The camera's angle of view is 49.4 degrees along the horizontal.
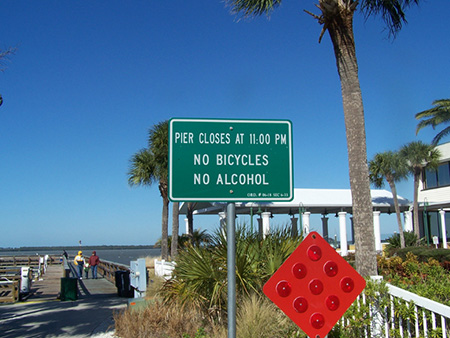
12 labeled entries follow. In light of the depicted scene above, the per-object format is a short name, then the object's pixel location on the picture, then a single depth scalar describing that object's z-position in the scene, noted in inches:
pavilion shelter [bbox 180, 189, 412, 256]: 1064.8
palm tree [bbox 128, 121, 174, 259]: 1096.2
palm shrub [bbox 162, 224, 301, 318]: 308.3
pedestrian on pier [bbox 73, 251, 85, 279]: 1027.9
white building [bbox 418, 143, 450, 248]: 1332.4
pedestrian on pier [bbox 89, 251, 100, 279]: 1052.5
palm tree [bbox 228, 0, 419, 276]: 357.1
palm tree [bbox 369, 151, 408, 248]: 1237.1
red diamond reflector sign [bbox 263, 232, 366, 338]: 161.0
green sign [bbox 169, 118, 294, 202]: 143.9
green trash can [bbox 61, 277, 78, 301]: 626.2
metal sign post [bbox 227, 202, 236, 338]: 132.4
